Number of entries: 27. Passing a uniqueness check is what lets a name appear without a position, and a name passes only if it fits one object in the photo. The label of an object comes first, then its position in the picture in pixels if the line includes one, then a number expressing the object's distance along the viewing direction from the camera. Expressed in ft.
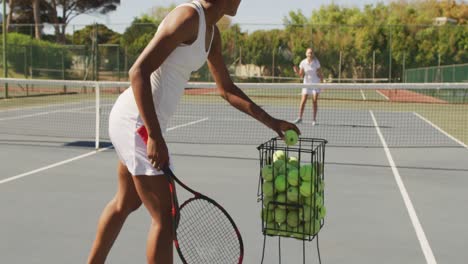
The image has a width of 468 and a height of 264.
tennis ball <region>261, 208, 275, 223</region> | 8.62
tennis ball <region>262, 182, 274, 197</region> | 8.53
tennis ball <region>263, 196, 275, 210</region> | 8.57
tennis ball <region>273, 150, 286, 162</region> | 8.75
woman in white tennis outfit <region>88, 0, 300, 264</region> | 7.39
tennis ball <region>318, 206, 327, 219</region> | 8.69
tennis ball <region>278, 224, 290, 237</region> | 8.59
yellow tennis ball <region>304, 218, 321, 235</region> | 8.38
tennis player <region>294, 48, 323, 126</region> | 37.42
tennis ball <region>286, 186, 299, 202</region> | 8.37
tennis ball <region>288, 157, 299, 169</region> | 8.77
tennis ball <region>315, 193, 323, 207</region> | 8.49
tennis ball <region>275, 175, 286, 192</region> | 8.42
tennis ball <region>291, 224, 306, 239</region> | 8.46
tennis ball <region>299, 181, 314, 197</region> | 8.30
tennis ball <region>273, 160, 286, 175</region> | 8.55
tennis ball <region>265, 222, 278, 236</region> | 8.69
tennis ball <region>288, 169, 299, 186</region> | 8.34
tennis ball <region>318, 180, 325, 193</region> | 8.78
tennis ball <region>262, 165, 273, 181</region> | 8.54
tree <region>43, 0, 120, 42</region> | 161.38
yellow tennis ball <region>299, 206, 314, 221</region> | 8.36
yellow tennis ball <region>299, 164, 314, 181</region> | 8.38
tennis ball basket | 8.38
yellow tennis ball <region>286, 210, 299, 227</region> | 8.46
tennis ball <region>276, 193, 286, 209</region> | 8.48
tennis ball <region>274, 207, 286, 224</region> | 8.48
